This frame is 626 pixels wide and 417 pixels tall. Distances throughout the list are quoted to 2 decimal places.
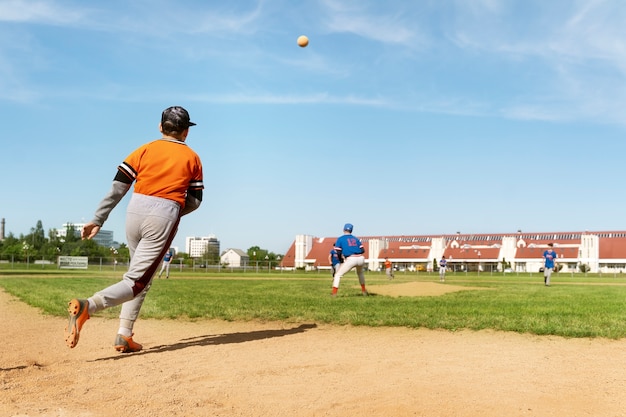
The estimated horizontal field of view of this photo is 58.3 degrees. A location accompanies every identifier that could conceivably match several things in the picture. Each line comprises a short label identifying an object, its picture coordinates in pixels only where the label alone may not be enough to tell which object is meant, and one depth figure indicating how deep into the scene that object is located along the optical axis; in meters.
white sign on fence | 47.25
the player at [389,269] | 39.35
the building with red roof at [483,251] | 73.56
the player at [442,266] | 37.31
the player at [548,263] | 24.53
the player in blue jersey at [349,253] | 13.30
